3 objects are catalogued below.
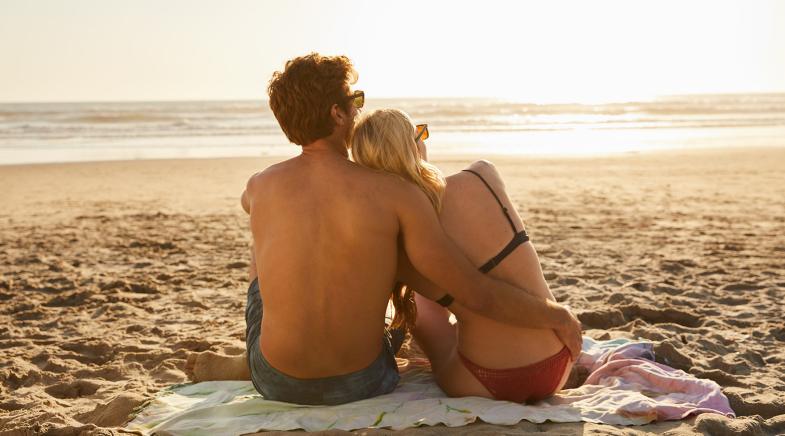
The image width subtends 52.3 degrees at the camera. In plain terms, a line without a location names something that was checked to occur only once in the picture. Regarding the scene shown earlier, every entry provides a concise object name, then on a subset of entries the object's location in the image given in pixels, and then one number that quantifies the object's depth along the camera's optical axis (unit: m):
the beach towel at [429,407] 3.08
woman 2.89
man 2.83
